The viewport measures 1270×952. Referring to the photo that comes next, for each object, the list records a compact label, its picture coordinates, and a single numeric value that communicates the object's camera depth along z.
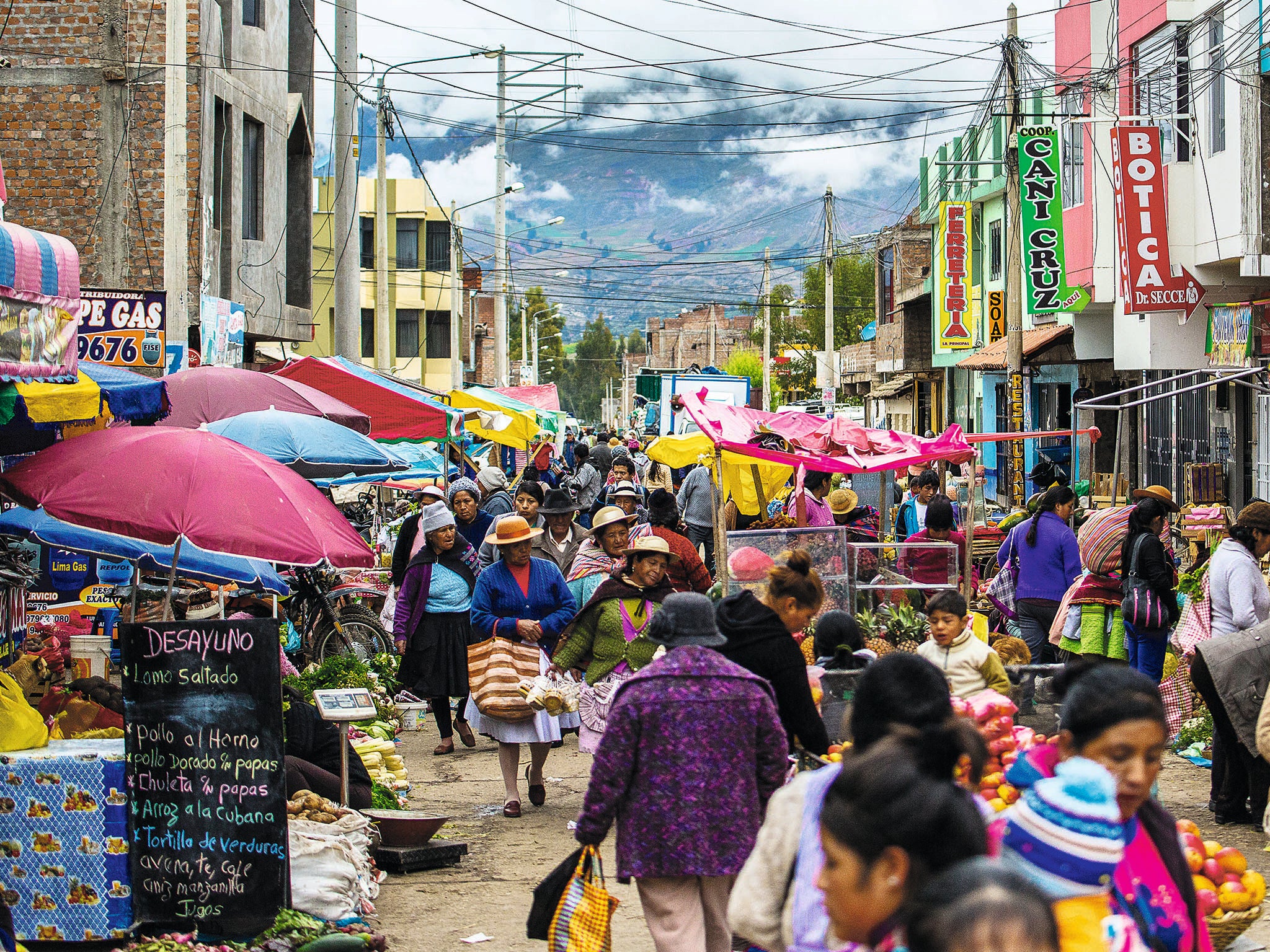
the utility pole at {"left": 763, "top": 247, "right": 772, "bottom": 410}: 55.59
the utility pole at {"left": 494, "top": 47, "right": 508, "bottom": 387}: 42.28
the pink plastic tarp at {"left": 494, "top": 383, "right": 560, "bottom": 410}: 36.84
